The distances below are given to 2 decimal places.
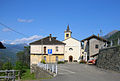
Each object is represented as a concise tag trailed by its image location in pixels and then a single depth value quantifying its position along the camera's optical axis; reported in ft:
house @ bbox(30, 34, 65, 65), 147.83
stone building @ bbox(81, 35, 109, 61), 124.94
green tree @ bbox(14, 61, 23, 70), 162.36
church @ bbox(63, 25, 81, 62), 161.66
